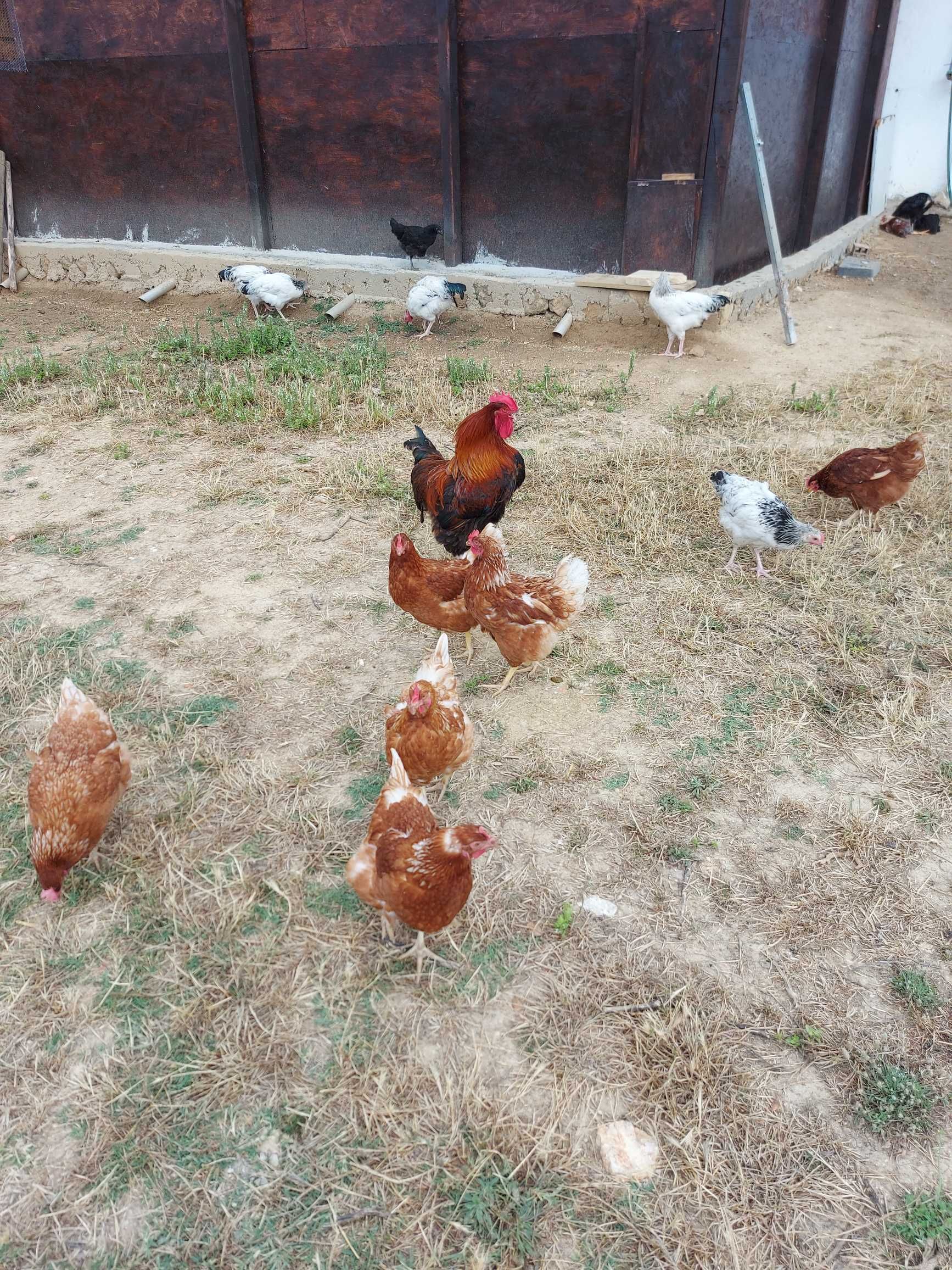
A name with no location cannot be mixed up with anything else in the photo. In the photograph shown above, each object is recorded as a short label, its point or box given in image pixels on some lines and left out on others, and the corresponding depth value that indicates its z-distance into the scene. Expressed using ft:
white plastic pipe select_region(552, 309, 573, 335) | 27.12
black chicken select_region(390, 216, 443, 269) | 29.76
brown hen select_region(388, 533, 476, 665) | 12.06
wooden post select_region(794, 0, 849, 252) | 31.60
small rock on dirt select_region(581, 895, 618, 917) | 8.93
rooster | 14.30
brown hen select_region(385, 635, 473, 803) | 9.43
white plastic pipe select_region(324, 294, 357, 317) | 29.74
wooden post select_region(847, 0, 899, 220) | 35.91
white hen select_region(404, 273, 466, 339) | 27.71
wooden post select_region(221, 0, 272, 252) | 30.01
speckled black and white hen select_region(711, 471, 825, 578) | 14.14
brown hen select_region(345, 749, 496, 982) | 7.86
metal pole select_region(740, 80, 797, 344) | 25.17
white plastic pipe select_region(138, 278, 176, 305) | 32.86
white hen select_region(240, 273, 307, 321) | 29.66
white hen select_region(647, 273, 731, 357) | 24.75
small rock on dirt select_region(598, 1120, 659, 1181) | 6.73
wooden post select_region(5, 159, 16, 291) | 36.73
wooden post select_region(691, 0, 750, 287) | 24.14
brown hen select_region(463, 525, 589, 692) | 11.50
